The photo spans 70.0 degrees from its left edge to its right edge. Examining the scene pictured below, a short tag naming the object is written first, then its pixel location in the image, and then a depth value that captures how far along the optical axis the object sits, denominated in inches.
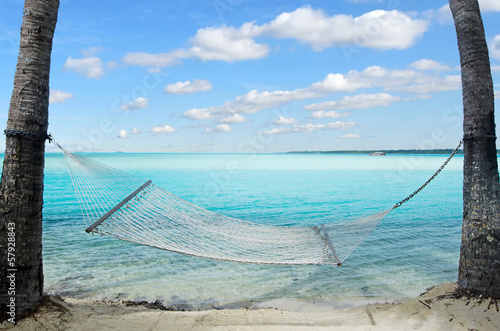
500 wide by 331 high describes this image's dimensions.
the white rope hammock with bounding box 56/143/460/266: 126.6
